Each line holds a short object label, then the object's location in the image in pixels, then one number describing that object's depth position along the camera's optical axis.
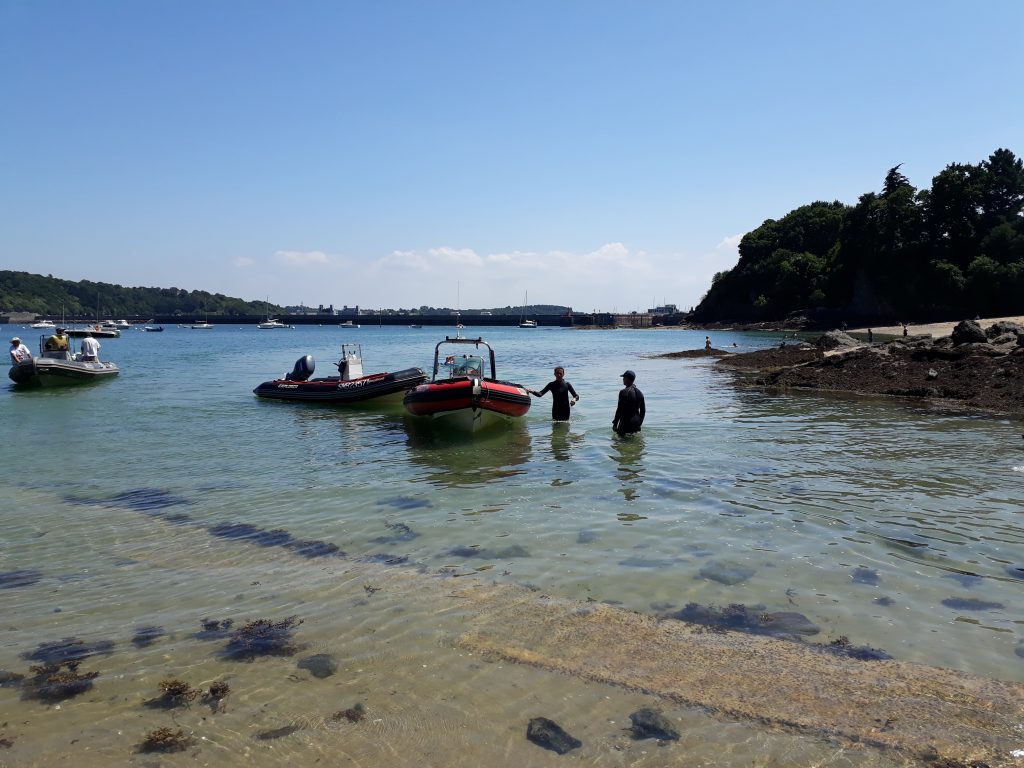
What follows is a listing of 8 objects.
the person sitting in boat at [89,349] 31.23
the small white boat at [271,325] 183.50
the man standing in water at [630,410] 14.81
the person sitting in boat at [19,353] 27.44
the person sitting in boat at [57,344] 30.00
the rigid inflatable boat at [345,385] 22.03
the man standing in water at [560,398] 16.55
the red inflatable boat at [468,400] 15.45
